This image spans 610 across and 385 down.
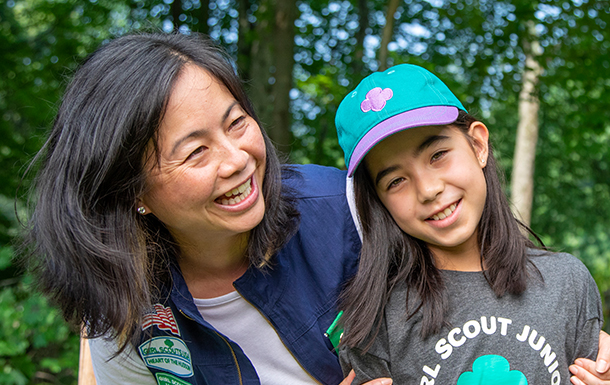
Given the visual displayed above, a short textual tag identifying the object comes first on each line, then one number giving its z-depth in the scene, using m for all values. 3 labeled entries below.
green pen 1.79
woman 1.52
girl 1.56
